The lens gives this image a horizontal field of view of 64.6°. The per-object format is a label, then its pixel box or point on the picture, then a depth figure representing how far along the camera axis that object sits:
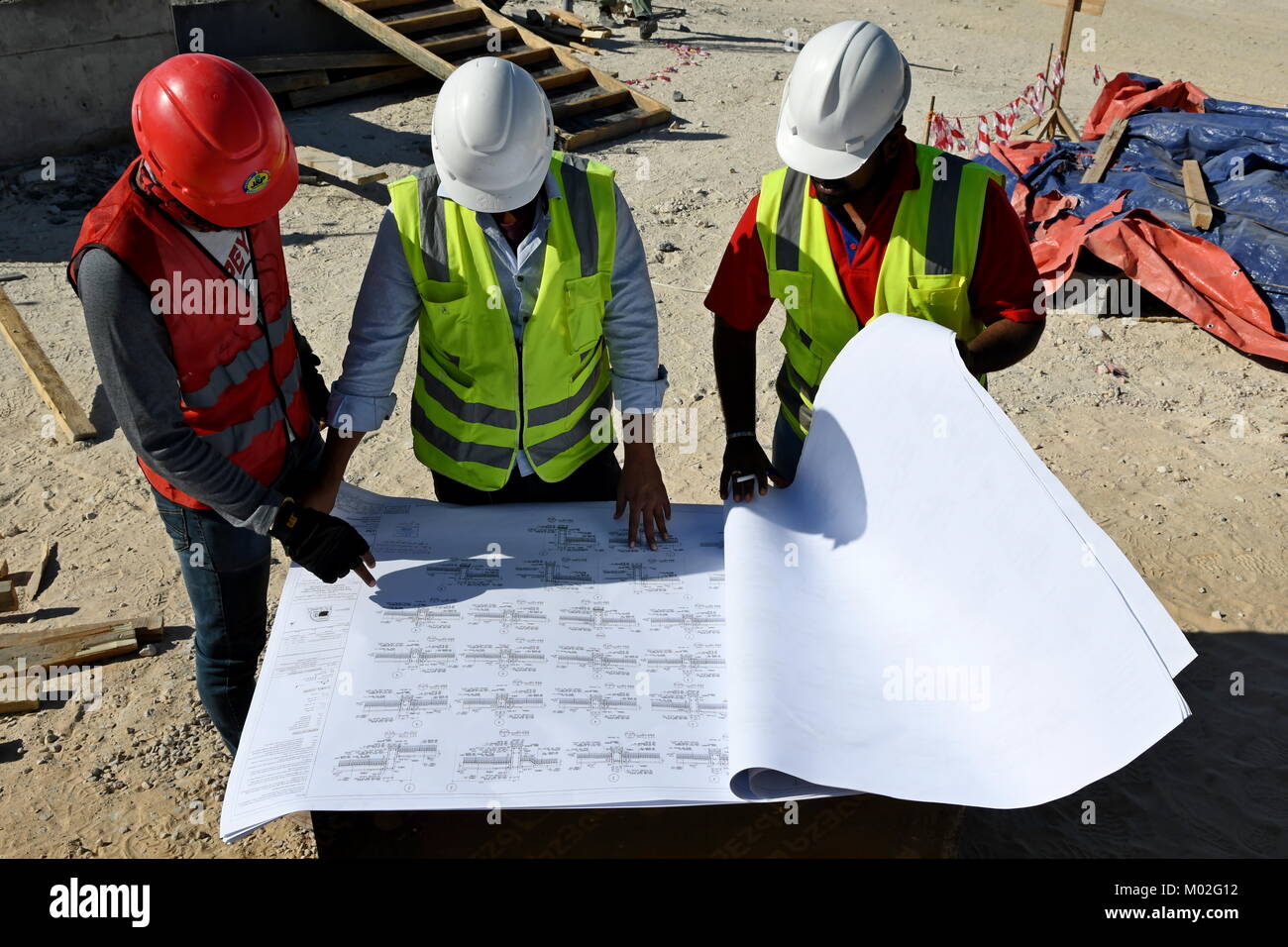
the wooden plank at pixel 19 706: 3.42
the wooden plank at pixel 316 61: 8.92
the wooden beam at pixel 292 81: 8.88
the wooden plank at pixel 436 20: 8.98
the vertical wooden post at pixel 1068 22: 8.35
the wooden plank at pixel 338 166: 7.40
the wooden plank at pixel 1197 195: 6.35
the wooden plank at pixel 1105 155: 7.04
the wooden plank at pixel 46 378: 4.86
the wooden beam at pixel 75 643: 3.57
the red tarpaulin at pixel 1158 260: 6.04
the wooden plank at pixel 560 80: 9.02
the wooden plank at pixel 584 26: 11.20
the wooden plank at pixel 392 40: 8.50
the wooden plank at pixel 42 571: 3.99
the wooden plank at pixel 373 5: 9.06
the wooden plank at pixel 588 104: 8.71
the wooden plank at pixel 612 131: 8.41
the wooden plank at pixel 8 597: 3.85
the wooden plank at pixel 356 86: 9.05
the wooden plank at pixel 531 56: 9.19
